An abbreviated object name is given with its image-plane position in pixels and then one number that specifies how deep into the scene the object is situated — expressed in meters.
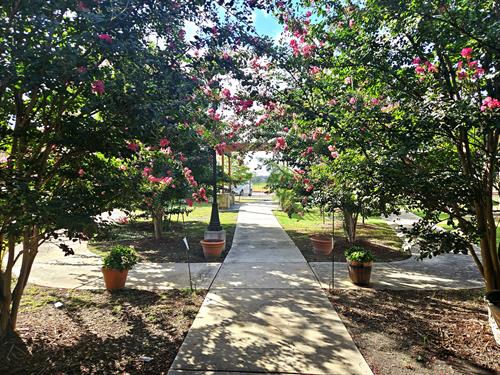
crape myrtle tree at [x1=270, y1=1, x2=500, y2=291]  2.81
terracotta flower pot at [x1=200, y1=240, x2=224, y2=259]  6.93
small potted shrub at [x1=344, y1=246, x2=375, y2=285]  5.04
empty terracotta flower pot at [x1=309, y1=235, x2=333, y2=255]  7.21
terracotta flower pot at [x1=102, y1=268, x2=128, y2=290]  4.83
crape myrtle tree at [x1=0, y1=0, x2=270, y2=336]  2.30
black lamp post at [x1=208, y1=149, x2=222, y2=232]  7.94
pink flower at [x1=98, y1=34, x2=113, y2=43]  2.34
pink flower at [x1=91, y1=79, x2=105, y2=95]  2.52
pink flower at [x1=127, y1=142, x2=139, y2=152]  3.10
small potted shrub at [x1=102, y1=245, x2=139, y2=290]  4.80
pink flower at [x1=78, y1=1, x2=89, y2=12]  2.45
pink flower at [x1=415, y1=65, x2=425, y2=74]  3.28
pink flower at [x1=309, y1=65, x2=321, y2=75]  5.50
